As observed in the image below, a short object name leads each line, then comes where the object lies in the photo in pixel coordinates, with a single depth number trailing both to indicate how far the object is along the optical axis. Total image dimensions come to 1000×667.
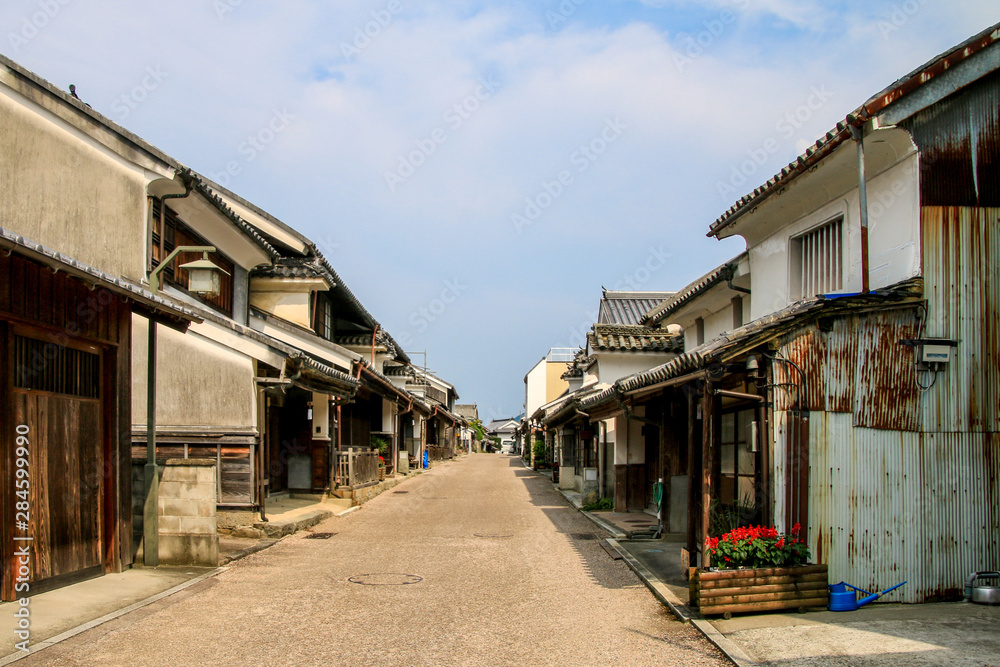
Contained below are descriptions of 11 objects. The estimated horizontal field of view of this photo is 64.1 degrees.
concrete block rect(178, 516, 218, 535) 11.35
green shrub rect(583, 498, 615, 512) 21.48
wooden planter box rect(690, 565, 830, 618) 8.28
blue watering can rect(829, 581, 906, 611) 8.41
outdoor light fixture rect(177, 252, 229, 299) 10.98
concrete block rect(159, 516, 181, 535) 11.37
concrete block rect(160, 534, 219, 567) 11.33
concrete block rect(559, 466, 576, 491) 29.94
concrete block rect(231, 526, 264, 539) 14.62
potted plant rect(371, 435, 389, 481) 29.25
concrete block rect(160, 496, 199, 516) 11.34
